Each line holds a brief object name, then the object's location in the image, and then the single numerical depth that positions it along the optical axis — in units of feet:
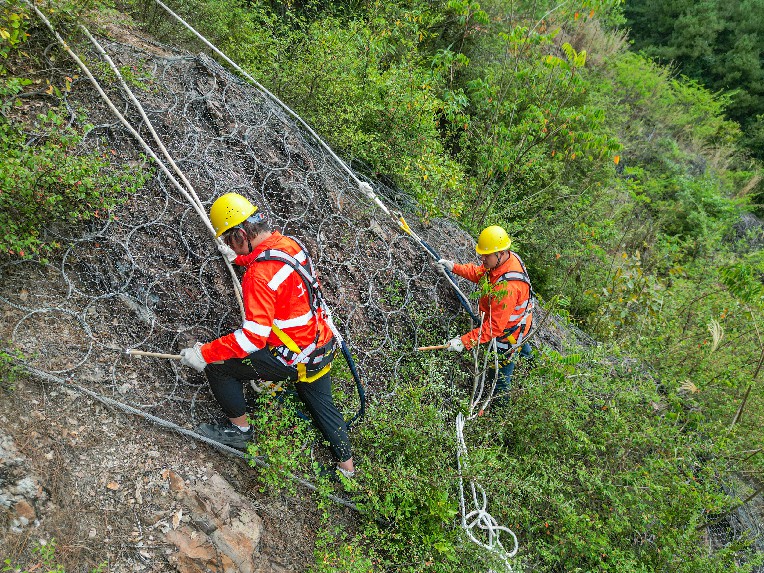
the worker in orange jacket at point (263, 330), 9.80
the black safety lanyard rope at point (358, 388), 11.76
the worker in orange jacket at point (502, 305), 14.24
